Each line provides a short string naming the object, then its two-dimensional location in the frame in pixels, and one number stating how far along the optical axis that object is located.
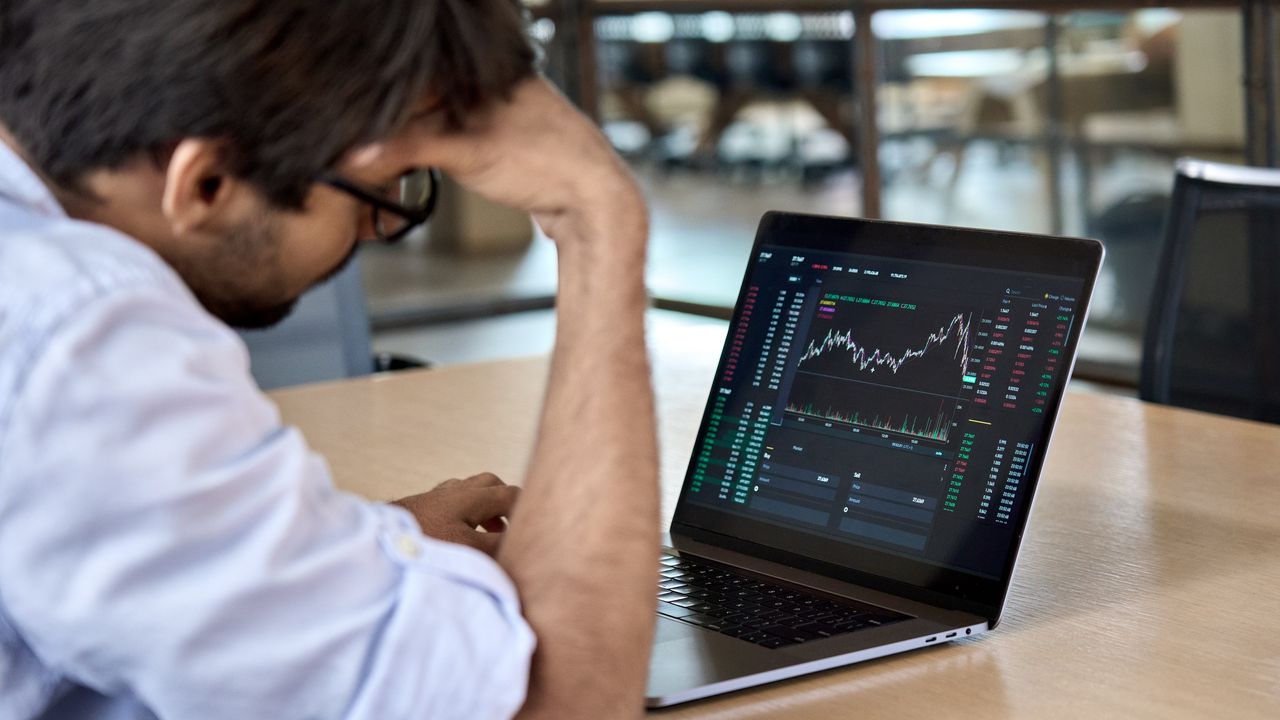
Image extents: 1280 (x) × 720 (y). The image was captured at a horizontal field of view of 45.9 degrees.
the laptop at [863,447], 1.07
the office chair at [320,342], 2.48
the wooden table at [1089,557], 0.96
